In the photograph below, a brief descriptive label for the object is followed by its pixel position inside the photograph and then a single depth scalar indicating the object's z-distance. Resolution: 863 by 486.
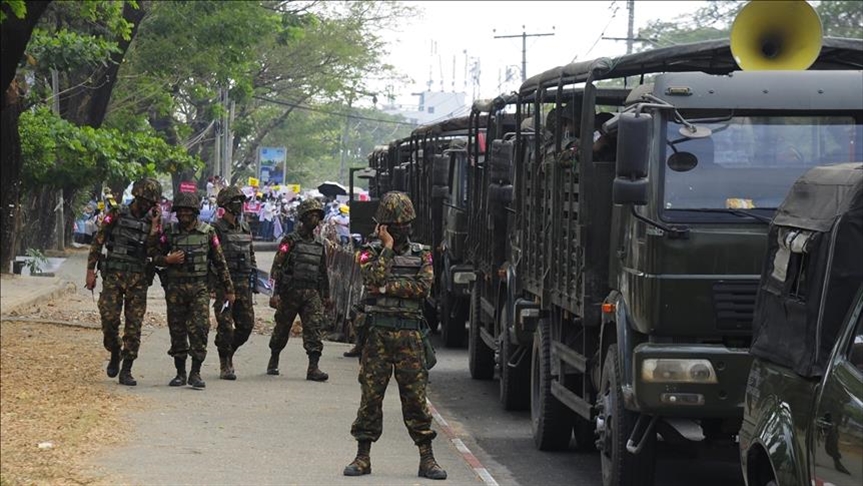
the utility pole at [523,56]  61.56
